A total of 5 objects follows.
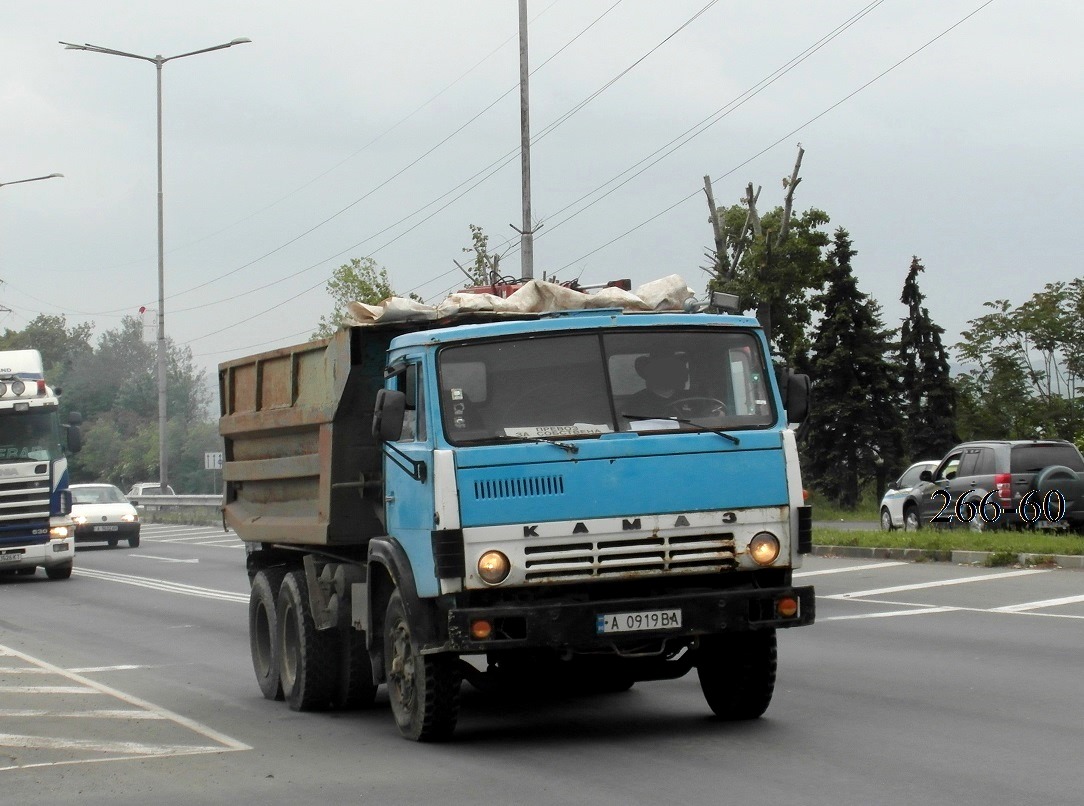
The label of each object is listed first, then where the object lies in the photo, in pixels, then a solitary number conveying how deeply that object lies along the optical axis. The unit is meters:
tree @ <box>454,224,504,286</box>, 39.81
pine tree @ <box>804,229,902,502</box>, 52.03
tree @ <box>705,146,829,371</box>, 53.06
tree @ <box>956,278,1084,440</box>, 54.22
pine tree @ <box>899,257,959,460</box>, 59.34
